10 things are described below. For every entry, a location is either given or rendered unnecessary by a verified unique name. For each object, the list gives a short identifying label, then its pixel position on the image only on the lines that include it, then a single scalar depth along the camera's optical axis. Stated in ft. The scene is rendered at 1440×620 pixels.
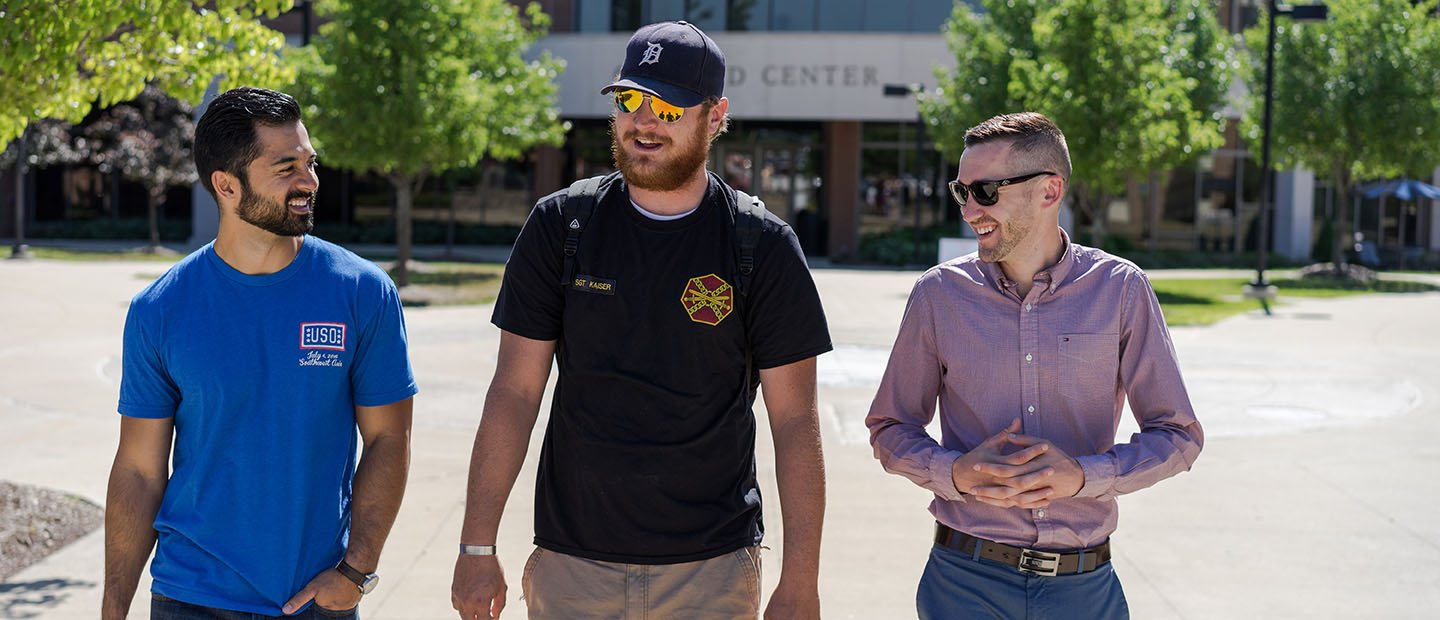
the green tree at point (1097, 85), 76.89
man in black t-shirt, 10.55
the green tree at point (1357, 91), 86.58
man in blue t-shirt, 10.36
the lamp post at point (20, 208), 94.22
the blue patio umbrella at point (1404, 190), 107.96
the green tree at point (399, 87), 70.59
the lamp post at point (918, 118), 95.53
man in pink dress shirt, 10.71
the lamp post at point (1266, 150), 74.90
